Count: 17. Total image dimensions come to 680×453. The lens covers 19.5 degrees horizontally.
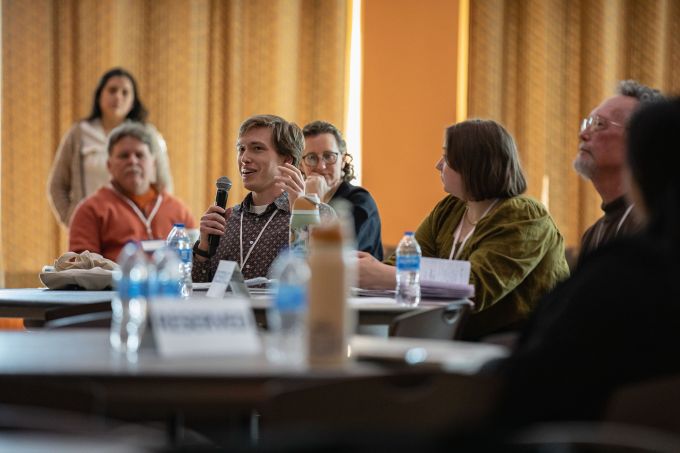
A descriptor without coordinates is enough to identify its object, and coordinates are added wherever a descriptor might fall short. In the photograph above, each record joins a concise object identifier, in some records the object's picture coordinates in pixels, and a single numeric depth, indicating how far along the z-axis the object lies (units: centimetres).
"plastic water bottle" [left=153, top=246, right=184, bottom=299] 477
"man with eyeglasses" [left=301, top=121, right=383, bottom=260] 897
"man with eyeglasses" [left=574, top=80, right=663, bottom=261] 740
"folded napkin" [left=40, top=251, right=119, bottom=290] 707
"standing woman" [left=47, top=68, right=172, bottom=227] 1216
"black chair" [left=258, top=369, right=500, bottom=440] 282
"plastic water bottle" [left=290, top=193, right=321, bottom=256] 691
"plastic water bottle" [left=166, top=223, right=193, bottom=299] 718
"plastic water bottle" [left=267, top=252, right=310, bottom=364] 366
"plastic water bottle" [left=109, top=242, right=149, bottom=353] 390
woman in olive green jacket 699
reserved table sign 345
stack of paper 654
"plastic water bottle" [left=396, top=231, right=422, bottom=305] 641
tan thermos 330
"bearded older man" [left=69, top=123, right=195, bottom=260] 976
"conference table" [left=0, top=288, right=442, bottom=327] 528
